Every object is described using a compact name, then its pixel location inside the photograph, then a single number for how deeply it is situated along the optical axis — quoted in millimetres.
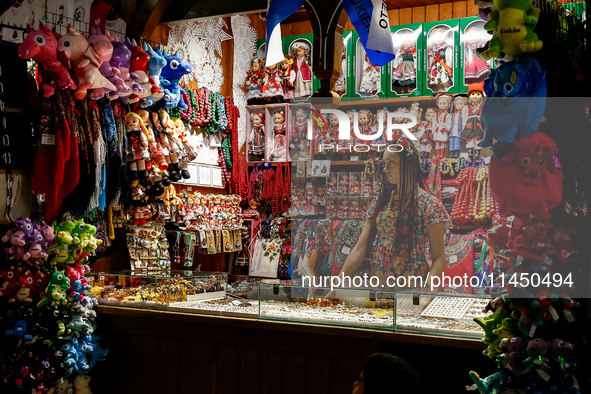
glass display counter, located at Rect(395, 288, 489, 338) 2791
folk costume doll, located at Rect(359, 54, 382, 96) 5785
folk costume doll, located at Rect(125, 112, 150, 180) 3971
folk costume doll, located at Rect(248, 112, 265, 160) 6367
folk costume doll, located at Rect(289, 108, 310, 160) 3647
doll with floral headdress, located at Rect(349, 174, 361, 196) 3262
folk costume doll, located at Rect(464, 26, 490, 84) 5422
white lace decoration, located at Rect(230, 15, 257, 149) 6500
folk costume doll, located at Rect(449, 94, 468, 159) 3592
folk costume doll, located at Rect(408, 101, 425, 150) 3512
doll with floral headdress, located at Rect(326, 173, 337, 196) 3349
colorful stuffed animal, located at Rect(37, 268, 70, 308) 3474
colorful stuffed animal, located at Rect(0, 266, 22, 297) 3451
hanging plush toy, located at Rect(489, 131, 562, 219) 2211
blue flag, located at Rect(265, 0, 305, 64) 3201
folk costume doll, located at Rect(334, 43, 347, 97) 5914
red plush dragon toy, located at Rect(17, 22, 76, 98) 3326
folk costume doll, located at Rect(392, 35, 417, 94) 5660
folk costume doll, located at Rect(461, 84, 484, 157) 3818
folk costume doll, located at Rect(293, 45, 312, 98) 6238
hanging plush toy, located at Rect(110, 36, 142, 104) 3758
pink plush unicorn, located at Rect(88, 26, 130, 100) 3611
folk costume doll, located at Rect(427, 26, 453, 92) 5535
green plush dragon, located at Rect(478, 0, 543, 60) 2139
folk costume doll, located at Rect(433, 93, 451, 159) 3469
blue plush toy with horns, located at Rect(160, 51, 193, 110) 4117
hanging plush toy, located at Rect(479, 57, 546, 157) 2184
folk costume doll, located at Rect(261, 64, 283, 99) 6273
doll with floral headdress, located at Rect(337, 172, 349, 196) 3285
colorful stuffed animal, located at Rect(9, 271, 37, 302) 3449
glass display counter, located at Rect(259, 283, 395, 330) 2955
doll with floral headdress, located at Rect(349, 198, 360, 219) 3295
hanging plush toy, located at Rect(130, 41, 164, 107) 3875
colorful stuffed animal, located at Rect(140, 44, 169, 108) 3943
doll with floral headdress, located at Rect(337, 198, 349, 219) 3342
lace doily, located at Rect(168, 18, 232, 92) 5746
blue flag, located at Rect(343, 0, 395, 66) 3068
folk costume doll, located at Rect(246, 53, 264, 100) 6371
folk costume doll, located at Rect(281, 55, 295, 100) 6242
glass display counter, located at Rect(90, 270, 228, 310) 3682
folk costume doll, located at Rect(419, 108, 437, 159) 3359
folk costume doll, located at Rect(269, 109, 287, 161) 6270
